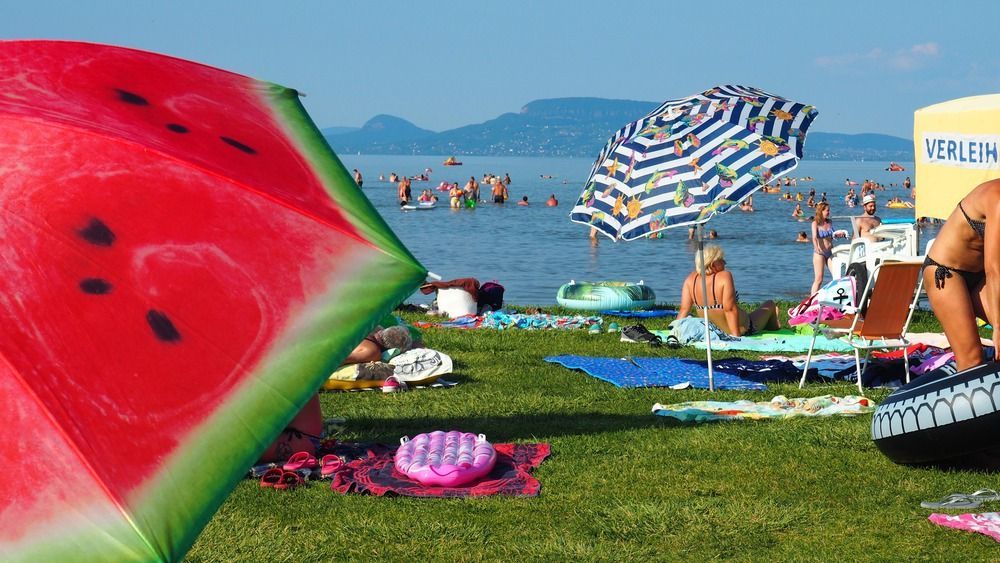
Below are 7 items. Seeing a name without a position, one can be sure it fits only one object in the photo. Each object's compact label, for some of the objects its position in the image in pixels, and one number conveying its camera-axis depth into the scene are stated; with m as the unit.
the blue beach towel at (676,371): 9.41
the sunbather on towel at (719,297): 12.41
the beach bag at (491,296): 15.51
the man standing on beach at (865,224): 16.09
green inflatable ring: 15.58
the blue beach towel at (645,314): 15.10
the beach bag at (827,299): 13.23
